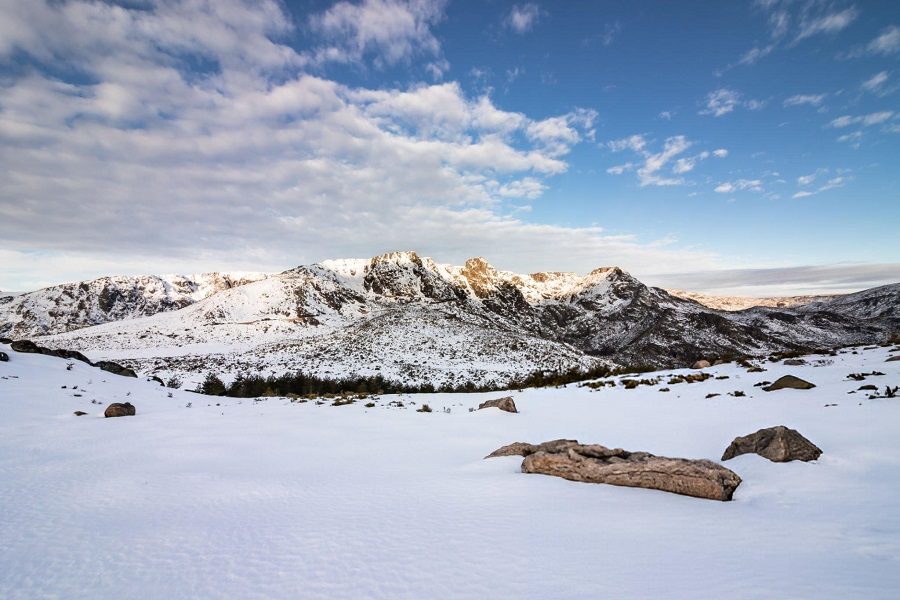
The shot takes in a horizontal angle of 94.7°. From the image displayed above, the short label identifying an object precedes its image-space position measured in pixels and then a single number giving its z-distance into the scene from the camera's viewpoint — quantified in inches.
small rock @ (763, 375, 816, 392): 431.8
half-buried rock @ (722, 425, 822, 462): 229.0
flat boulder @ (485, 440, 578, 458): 265.7
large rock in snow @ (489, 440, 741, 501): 199.8
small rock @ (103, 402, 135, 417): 461.4
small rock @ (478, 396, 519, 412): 529.7
